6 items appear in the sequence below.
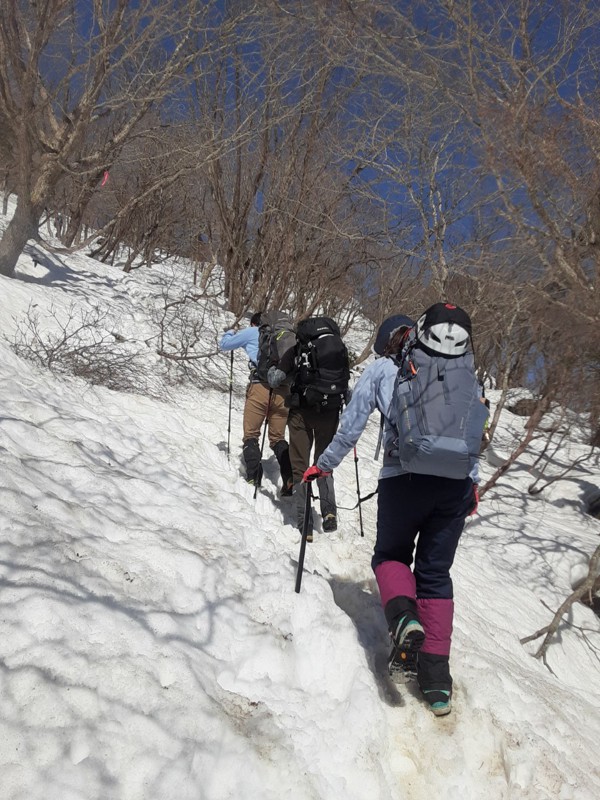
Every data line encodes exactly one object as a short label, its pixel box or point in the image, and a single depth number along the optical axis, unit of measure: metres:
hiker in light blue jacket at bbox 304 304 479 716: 2.31
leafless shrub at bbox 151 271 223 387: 7.58
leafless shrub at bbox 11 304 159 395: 5.63
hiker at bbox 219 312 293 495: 4.86
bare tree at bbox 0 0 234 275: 7.04
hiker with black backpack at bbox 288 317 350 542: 4.05
